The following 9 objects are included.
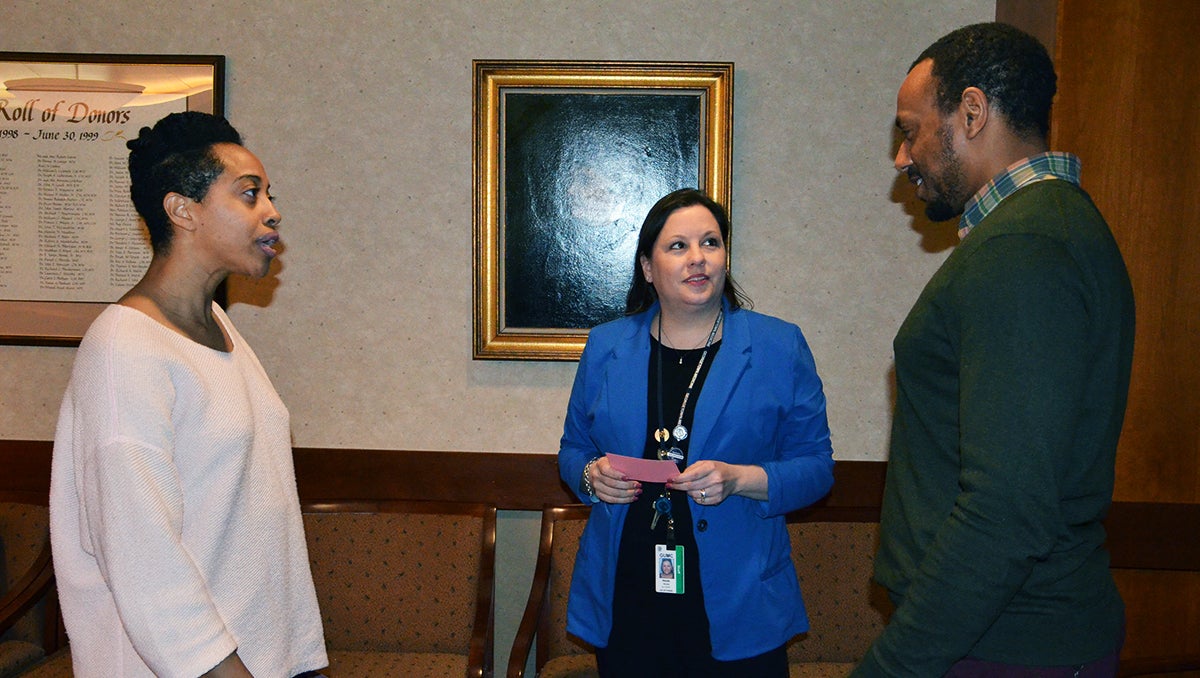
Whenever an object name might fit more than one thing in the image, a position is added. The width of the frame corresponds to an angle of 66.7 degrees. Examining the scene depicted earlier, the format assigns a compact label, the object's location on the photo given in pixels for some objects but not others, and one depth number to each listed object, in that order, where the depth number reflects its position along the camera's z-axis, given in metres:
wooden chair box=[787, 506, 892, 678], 3.34
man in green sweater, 1.34
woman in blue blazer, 2.47
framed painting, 3.53
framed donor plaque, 3.63
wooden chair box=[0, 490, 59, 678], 3.20
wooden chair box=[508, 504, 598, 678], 3.20
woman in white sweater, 1.63
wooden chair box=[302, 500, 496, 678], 3.37
